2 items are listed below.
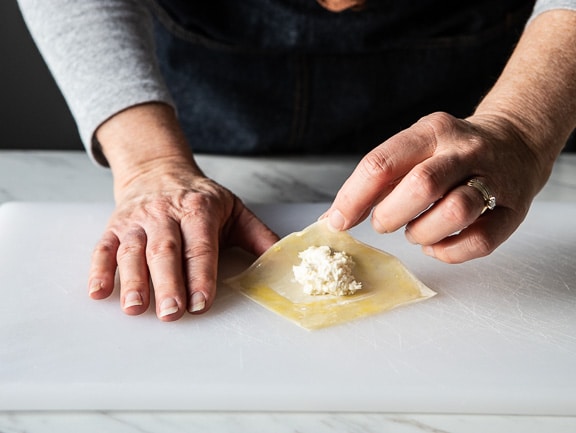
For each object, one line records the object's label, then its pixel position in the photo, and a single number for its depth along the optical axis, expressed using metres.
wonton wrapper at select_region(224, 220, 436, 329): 1.04
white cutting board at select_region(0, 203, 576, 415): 0.88
